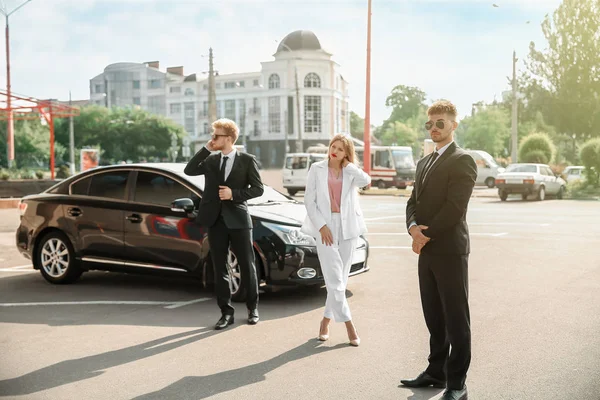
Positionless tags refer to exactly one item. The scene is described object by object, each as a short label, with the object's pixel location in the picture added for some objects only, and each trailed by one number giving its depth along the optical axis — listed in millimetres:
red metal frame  25391
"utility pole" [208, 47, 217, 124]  30750
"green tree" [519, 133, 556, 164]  40844
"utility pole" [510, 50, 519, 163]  37656
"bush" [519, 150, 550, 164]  39969
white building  91000
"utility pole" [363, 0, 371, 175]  33000
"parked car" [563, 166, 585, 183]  36594
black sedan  7312
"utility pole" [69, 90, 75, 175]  46425
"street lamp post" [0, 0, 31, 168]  29966
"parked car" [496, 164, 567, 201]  26891
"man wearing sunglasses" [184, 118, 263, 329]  6258
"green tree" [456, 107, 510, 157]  56812
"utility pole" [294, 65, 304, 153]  53266
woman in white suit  5695
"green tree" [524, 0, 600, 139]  44562
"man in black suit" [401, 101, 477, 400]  4211
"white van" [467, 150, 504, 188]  39062
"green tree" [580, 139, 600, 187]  30181
